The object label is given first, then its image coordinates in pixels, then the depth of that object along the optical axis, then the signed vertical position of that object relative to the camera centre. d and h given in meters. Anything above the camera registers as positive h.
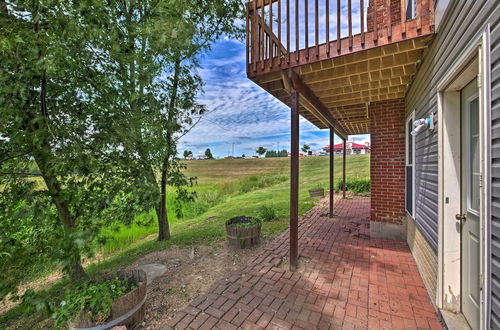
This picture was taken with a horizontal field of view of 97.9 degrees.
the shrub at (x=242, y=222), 4.53 -1.20
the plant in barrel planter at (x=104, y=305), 2.01 -1.35
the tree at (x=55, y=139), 1.70 +0.24
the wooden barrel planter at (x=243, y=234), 4.28 -1.35
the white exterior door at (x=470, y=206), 1.88 -0.34
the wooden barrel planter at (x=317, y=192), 9.84 -1.14
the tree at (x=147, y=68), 2.34 +1.20
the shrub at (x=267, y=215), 6.39 -1.42
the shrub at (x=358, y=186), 10.43 -0.94
